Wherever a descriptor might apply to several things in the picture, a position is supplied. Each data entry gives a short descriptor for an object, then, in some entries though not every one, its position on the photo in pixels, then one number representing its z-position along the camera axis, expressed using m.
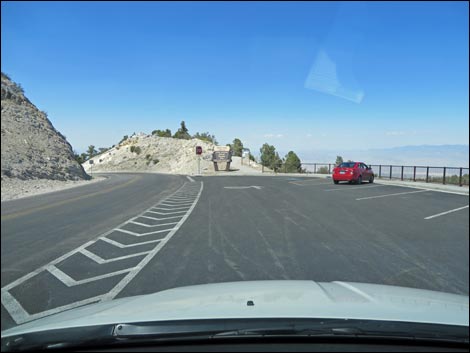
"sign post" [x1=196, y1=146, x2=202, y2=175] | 43.91
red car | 16.81
